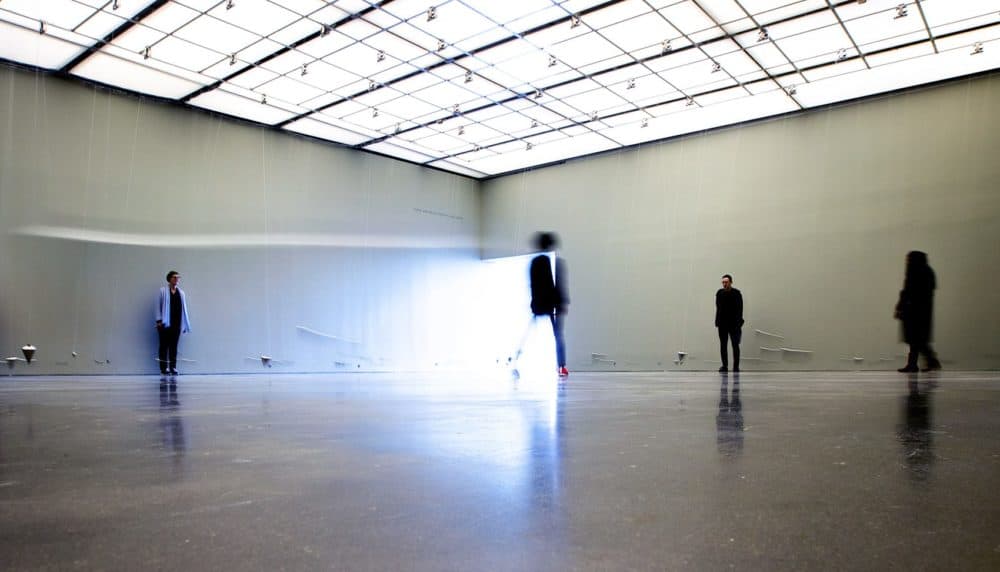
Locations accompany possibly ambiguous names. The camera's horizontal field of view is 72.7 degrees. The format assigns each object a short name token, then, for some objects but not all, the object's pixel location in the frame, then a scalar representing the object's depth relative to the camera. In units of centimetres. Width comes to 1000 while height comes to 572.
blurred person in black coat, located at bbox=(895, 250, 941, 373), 1163
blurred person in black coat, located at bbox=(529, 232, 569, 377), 1005
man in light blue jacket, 1577
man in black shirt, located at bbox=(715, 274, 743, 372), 1622
